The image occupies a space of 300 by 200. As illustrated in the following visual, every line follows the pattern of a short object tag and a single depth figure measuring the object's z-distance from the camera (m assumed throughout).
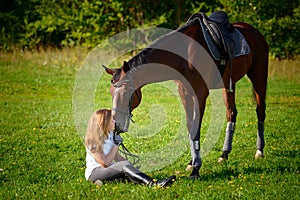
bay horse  11.54
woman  12.14
